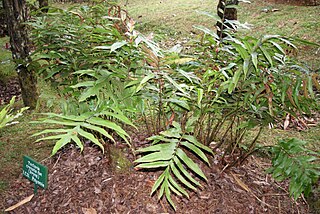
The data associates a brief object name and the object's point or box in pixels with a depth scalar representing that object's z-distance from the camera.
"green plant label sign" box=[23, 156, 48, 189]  1.95
